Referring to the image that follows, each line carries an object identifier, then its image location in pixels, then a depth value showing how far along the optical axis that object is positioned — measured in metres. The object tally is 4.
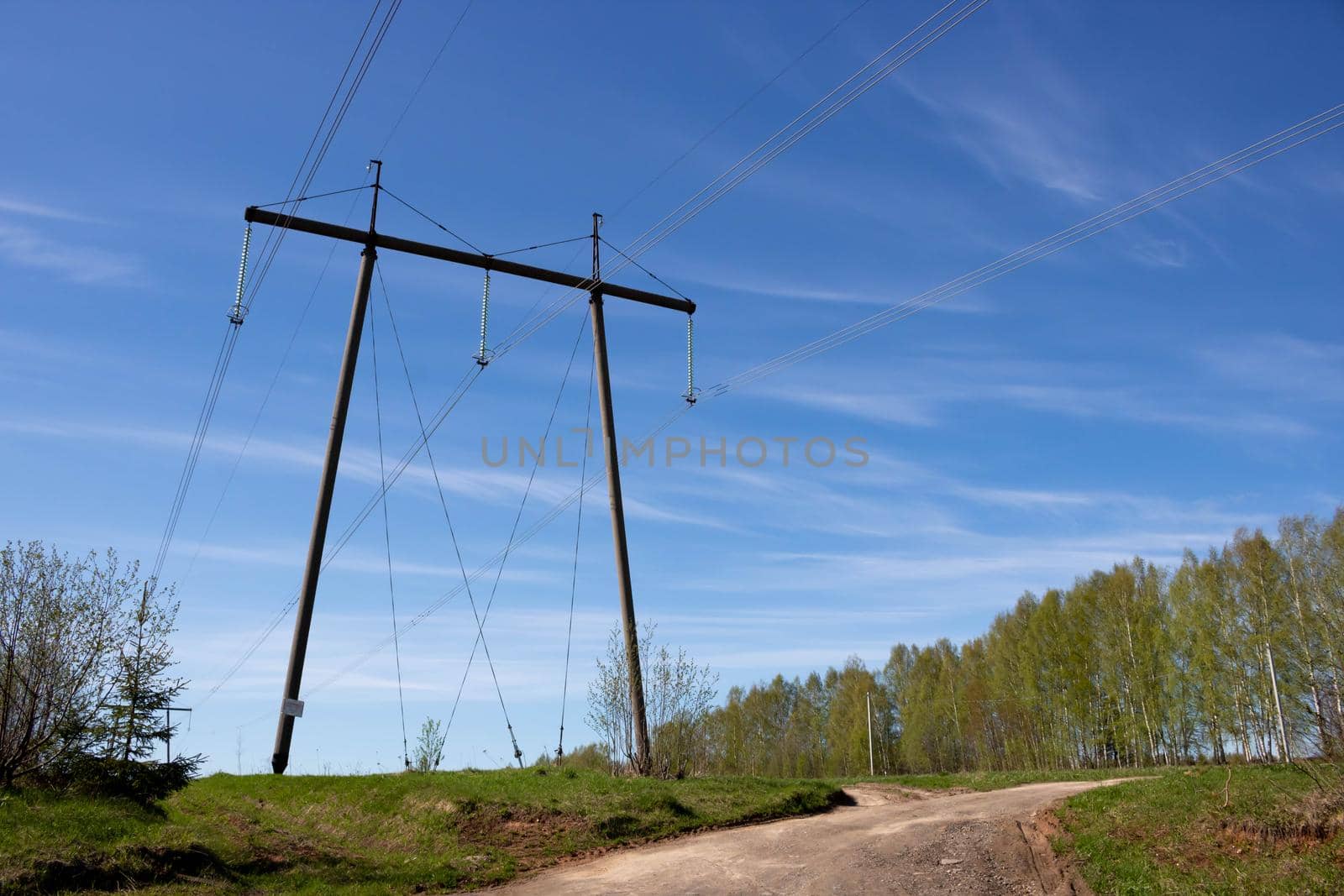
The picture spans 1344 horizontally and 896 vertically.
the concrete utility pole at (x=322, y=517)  21.12
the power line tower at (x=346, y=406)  21.17
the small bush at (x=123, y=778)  15.85
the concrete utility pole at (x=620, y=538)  21.08
